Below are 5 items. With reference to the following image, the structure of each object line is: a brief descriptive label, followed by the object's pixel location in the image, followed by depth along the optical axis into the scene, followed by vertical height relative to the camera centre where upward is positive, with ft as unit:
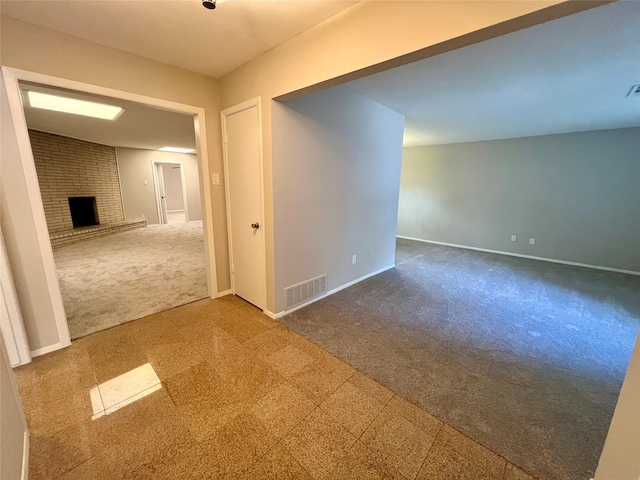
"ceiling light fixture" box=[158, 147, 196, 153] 25.58 +4.02
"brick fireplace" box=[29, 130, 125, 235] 18.34 +0.53
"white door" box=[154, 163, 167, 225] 27.07 -0.68
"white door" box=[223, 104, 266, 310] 8.25 -0.41
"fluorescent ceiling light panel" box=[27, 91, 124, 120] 11.35 +3.89
